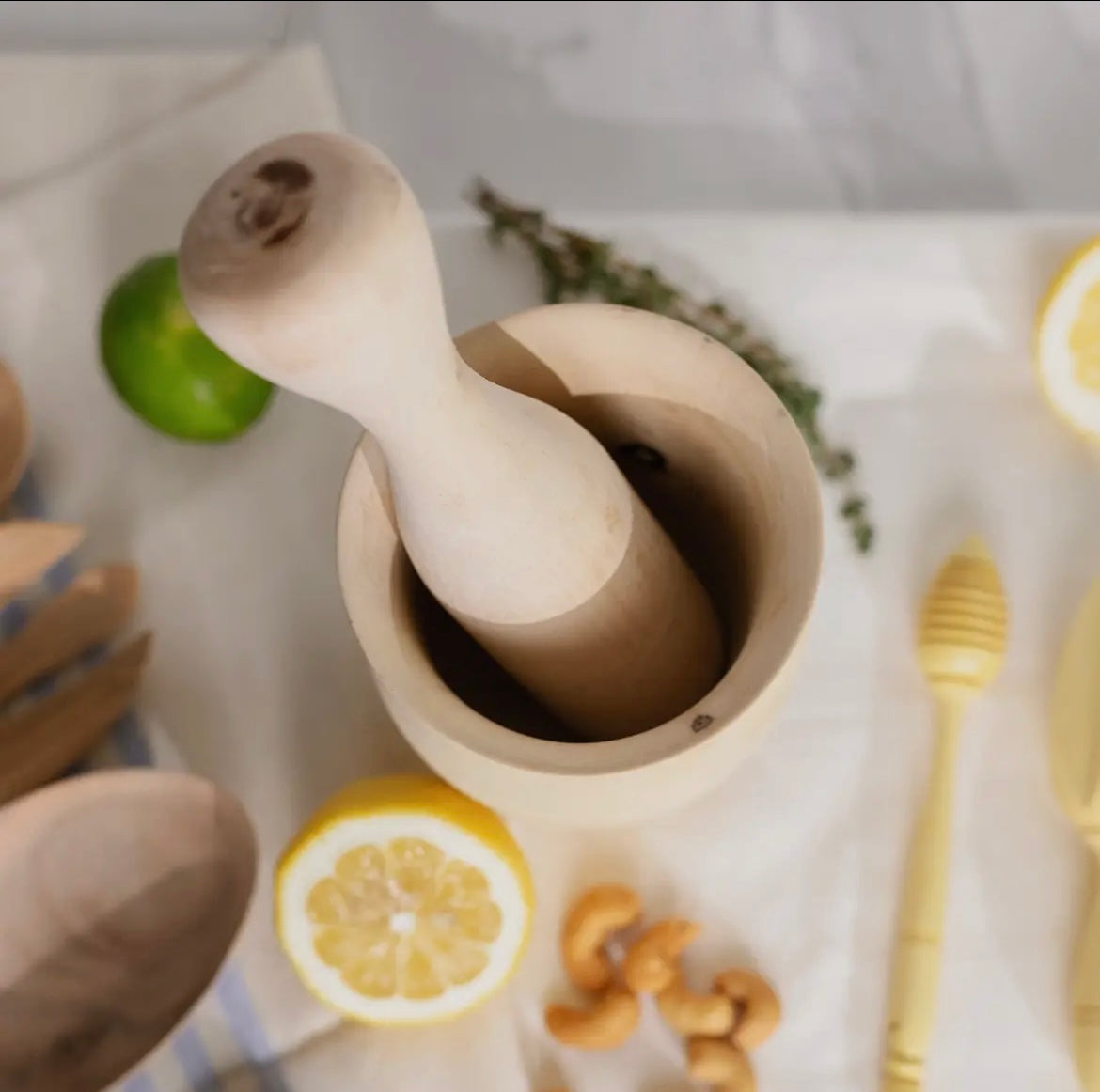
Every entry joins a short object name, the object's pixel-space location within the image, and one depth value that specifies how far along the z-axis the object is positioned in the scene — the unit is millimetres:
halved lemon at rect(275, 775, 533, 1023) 474
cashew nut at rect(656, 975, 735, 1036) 482
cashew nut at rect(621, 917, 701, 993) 484
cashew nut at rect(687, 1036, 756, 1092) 482
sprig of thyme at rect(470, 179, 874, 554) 533
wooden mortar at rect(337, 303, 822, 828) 370
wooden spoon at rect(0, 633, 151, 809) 508
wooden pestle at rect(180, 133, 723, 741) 256
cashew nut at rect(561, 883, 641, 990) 493
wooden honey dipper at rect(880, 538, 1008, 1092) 486
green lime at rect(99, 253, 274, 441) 521
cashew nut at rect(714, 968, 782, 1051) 484
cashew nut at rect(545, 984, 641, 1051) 484
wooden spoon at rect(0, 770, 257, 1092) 462
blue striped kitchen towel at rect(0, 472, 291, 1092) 508
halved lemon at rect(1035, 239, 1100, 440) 533
